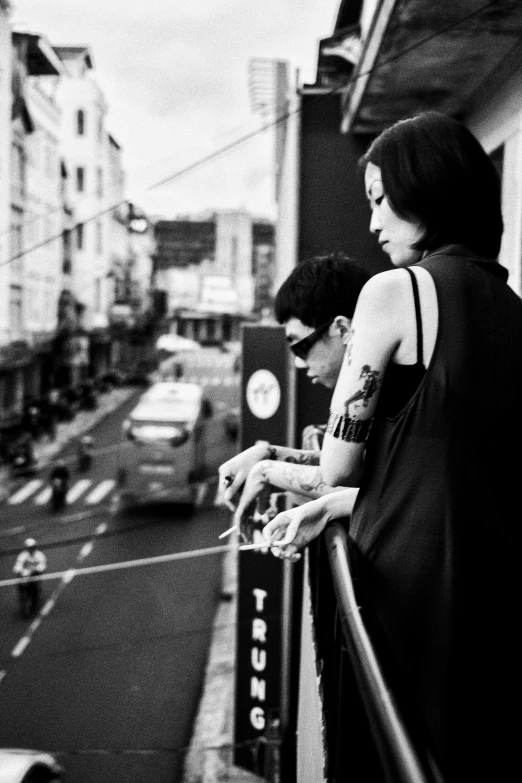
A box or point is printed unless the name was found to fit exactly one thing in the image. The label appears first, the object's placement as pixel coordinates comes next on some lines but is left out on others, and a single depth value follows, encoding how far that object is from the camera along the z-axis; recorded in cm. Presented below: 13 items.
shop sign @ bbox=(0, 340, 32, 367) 2337
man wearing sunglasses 234
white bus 2125
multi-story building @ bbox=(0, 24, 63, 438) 2338
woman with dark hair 138
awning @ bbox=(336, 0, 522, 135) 528
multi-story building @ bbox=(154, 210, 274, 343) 8069
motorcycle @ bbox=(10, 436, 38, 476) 2348
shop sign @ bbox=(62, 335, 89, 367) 3366
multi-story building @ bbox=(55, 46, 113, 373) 3275
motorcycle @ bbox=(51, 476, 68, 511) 2111
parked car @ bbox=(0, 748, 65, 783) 675
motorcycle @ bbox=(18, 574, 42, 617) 1449
